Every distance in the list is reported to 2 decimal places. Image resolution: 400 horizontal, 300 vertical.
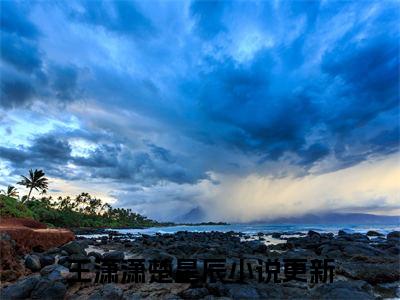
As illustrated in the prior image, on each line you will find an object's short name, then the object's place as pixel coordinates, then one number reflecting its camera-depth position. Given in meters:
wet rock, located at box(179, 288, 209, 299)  7.25
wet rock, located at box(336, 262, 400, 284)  9.80
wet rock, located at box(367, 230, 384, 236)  32.50
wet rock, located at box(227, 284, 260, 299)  7.27
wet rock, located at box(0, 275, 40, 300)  7.34
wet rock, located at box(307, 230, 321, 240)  30.56
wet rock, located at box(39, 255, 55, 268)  11.62
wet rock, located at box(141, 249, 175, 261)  12.02
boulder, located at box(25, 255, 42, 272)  11.02
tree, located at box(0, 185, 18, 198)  51.79
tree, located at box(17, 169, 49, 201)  56.03
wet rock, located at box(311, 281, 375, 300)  6.79
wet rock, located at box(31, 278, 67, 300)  7.42
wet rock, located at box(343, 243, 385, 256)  14.38
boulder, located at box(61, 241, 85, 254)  14.31
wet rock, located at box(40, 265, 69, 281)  8.51
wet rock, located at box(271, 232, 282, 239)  35.04
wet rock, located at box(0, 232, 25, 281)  9.58
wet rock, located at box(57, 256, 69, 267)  11.27
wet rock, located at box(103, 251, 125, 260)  12.01
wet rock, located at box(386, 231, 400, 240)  25.06
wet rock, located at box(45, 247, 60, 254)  14.30
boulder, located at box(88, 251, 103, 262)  11.67
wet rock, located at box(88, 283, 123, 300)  7.17
